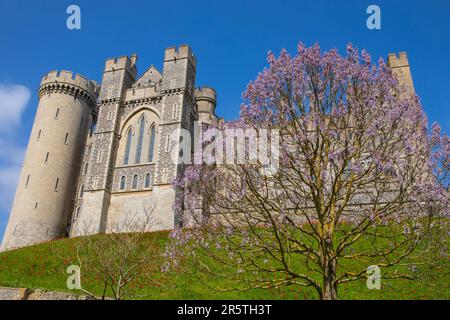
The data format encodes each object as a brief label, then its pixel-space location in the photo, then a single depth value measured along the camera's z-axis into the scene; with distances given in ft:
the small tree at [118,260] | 52.00
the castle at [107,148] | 108.58
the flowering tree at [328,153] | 30.37
